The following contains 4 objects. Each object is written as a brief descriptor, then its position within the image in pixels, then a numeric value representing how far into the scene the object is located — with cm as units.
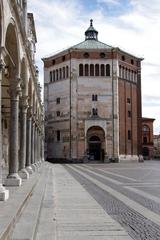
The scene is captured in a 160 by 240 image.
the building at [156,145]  14790
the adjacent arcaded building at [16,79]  1153
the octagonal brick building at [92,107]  7588
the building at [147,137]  11663
